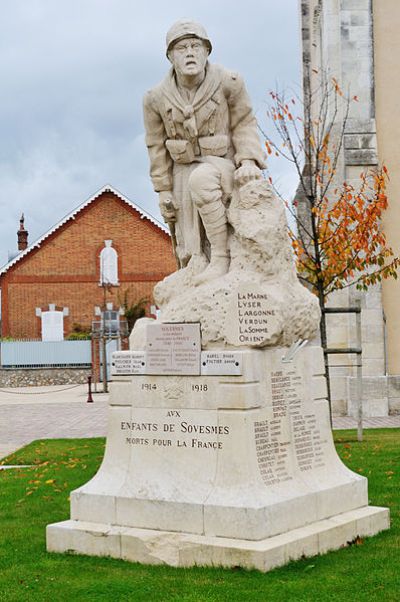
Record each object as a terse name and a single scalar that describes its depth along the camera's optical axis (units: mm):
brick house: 46344
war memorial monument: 6930
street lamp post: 35528
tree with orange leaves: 14820
